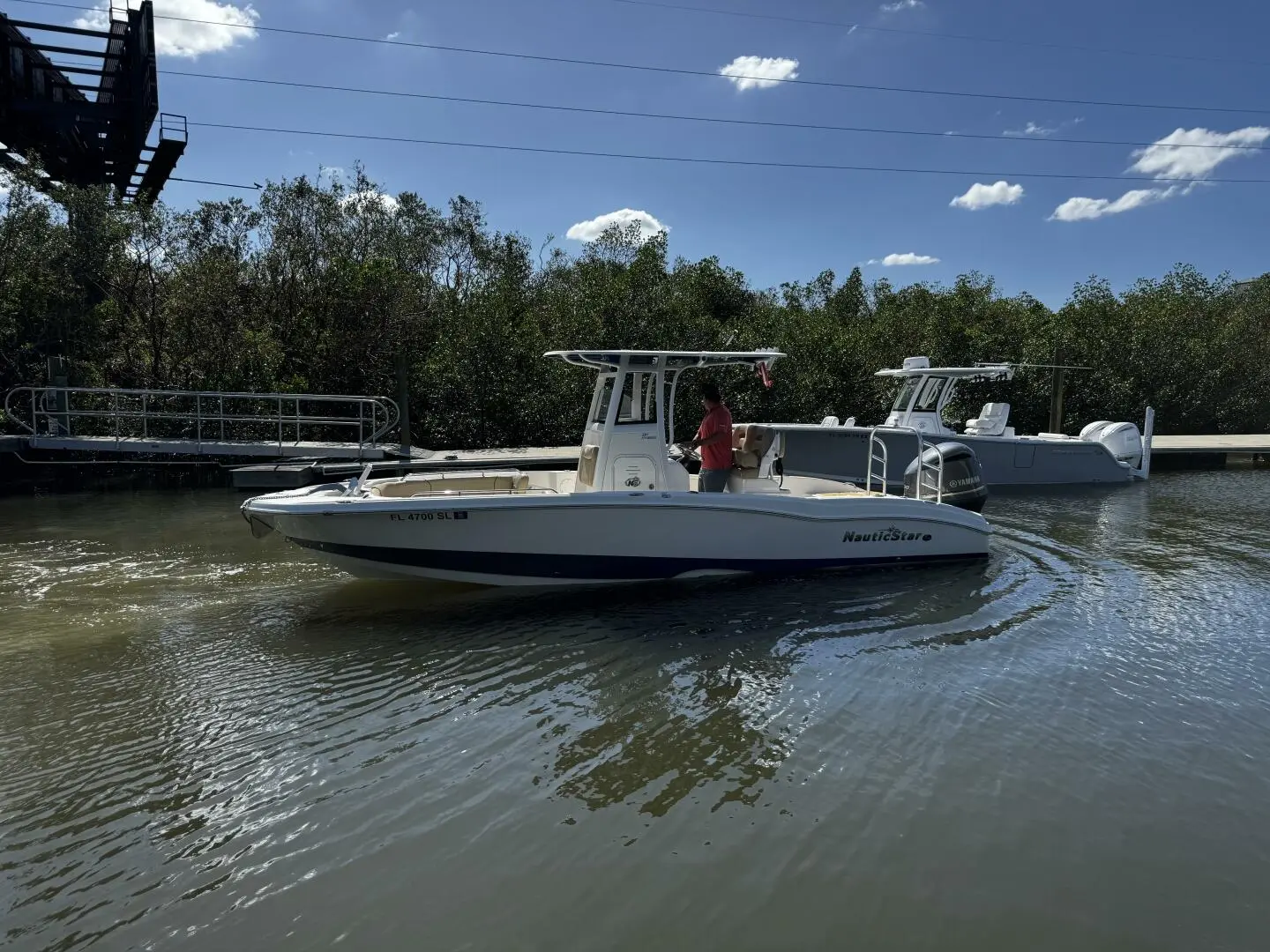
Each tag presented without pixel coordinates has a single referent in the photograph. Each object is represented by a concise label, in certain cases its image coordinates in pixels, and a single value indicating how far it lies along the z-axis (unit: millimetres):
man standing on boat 8453
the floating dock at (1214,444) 21062
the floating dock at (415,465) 13062
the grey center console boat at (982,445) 16312
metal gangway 14578
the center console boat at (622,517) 7316
